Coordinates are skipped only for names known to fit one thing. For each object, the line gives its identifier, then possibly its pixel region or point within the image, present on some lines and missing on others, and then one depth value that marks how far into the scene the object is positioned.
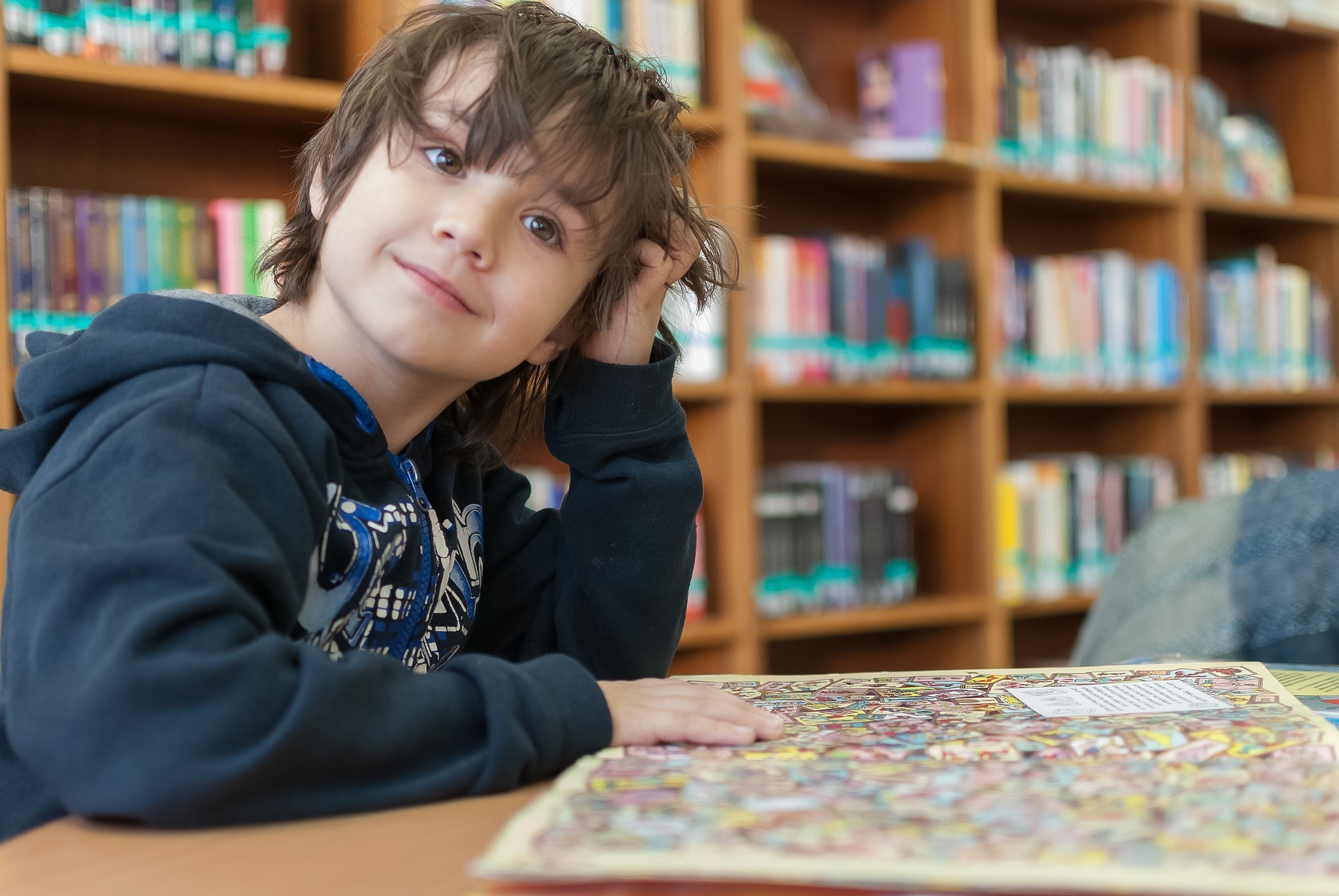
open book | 0.42
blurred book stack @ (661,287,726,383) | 2.14
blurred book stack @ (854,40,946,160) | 2.49
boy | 0.55
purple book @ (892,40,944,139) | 2.50
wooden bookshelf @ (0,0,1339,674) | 1.93
